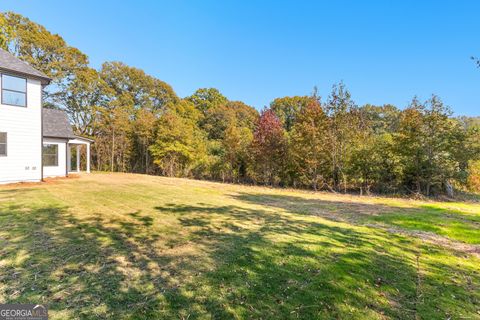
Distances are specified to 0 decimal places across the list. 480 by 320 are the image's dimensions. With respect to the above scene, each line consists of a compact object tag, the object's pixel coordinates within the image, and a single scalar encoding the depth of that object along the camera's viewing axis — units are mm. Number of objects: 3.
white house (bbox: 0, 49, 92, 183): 9602
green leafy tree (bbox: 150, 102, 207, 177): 17922
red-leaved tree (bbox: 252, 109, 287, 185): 13023
